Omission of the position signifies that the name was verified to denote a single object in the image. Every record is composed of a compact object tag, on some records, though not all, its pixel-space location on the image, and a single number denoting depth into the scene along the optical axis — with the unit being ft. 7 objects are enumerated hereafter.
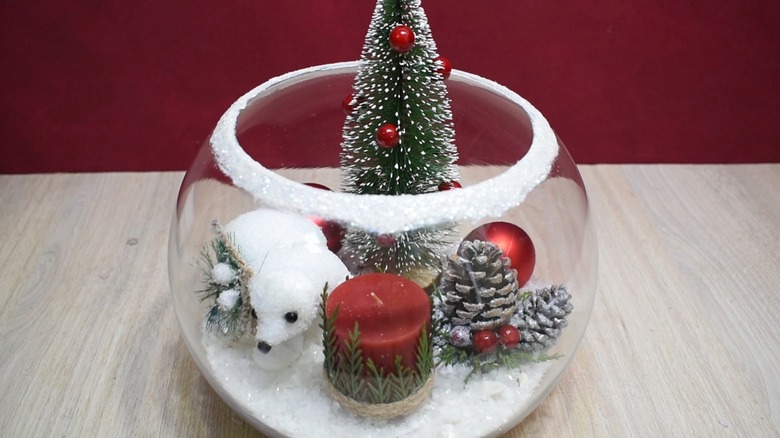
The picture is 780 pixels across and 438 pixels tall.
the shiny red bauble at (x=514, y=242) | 2.31
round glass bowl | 2.06
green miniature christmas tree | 2.26
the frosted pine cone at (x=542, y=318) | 2.40
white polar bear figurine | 2.10
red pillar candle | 2.04
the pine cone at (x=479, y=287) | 2.25
